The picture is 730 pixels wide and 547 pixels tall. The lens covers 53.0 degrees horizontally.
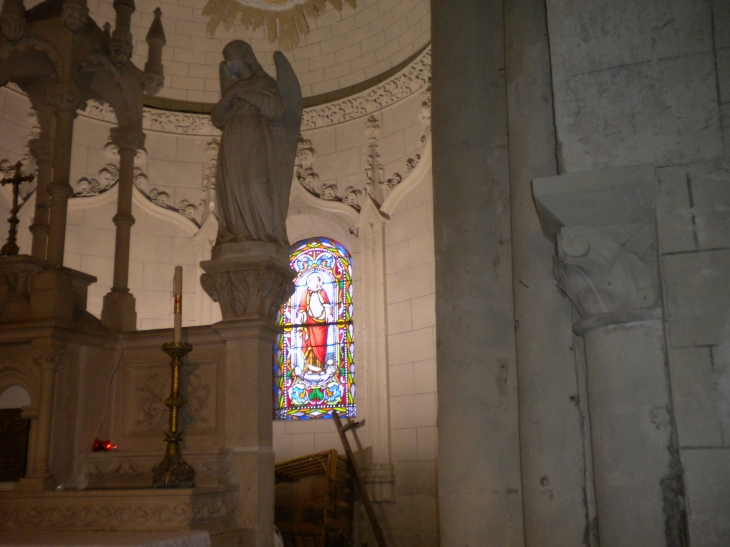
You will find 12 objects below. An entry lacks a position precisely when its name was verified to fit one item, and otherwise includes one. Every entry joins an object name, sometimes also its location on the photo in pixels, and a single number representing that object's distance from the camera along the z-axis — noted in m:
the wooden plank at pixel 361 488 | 7.56
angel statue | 4.71
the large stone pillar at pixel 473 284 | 2.88
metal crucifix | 5.07
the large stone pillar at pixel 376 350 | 8.00
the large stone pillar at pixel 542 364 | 2.50
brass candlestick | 3.94
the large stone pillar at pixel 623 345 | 2.10
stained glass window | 9.06
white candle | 4.19
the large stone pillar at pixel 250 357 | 4.28
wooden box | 7.38
